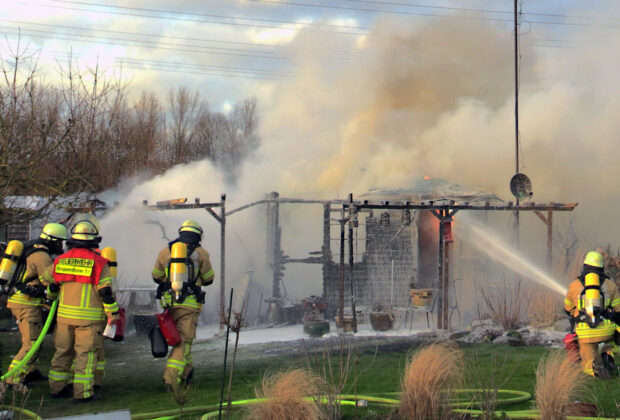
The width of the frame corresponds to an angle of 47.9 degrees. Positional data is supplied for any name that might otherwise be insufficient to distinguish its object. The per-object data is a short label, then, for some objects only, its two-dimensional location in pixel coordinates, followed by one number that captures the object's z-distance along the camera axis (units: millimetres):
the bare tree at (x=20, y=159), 9875
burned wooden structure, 17406
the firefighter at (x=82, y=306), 7562
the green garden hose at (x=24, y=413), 6108
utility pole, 22142
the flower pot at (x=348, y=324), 14773
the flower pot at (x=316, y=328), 14195
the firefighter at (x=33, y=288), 8492
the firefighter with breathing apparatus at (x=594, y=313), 8516
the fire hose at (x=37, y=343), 7906
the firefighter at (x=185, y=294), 8281
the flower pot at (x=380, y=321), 15086
